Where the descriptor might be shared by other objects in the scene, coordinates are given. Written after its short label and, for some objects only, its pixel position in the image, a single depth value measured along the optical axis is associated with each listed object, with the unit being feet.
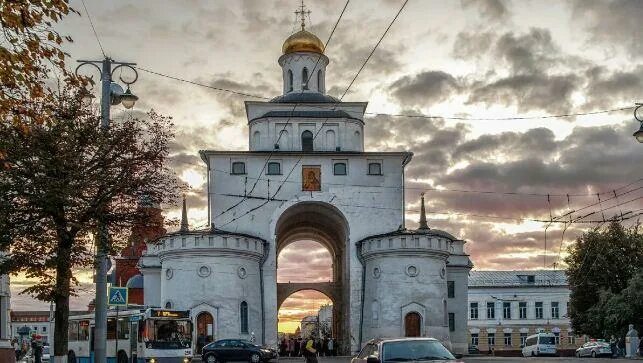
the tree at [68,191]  64.23
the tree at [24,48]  34.34
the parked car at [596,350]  174.09
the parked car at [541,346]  194.80
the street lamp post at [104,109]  64.13
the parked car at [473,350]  220.84
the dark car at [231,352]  136.05
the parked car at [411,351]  48.42
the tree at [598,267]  192.75
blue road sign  75.97
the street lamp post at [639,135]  71.97
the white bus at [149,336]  104.83
